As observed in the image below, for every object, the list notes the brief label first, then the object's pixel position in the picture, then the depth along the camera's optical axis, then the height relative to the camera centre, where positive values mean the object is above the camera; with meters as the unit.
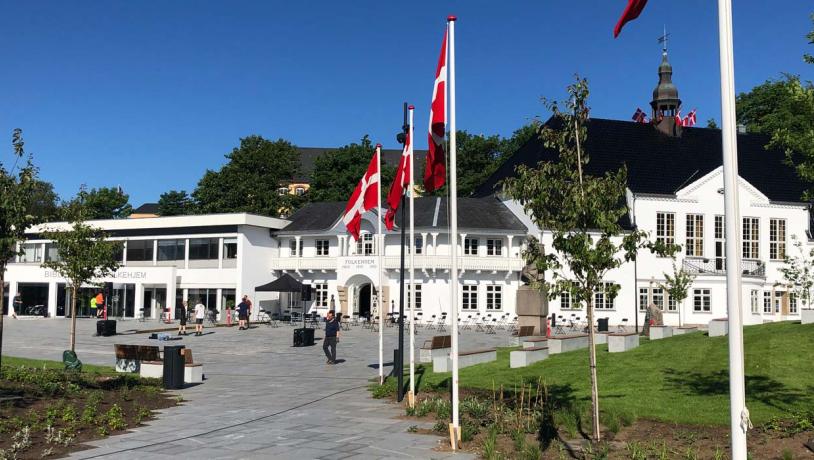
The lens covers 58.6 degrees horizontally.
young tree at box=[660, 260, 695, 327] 34.22 -0.21
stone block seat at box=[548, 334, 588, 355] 22.53 -1.88
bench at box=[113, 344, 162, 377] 20.83 -2.18
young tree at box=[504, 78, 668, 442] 11.14 +1.17
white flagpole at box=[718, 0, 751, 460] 6.46 +0.32
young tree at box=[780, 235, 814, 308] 30.82 +0.53
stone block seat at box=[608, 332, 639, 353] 21.55 -1.74
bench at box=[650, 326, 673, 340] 25.94 -1.74
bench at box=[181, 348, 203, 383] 20.13 -2.47
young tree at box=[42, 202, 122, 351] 25.81 +1.05
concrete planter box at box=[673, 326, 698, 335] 28.23 -1.82
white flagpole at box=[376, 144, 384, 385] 17.09 +2.76
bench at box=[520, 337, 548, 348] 21.19 -1.74
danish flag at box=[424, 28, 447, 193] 12.03 +2.50
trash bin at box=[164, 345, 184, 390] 18.81 -2.29
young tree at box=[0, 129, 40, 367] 16.20 +1.67
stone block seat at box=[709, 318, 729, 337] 22.91 -1.39
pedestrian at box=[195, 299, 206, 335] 37.00 -1.78
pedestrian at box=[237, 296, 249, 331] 41.03 -1.75
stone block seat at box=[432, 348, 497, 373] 19.45 -2.16
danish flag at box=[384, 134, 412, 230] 15.27 +2.16
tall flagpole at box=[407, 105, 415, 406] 14.95 -1.33
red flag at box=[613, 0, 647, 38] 6.95 +2.64
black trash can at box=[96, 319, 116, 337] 37.06 -2.32
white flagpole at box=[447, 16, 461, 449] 11.27 +0.89
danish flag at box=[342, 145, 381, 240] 17.25 +2.05
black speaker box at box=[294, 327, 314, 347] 31.45 -2.34
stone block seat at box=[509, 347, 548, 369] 19.34 -1.99
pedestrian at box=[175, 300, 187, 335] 35.75 -1.94
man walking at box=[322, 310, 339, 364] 24.20 -1.72
